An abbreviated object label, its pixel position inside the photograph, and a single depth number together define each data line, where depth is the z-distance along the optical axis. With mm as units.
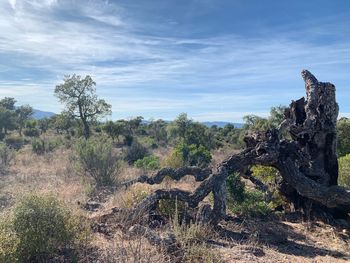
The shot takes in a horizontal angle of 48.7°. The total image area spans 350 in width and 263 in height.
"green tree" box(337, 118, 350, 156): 14844
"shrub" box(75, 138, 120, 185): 12602
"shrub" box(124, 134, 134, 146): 28878
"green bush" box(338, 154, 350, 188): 10218
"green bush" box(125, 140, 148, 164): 19433
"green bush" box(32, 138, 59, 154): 22484
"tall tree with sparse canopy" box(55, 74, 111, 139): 26641
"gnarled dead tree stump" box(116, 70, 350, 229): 7492
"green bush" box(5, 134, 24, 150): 29483
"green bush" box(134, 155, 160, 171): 14438
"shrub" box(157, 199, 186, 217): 7811
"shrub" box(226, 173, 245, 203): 8836
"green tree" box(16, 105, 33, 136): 43812
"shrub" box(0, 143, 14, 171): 16203
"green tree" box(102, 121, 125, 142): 30422
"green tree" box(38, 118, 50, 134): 40484
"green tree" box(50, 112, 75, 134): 33725
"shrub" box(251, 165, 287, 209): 9234
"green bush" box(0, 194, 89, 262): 5191
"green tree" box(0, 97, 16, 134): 35531
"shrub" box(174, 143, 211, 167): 15334
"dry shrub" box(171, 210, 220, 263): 5309
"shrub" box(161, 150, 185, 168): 14594
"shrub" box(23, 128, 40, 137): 36031
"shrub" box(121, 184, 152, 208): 8180
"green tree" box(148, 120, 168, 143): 36009
